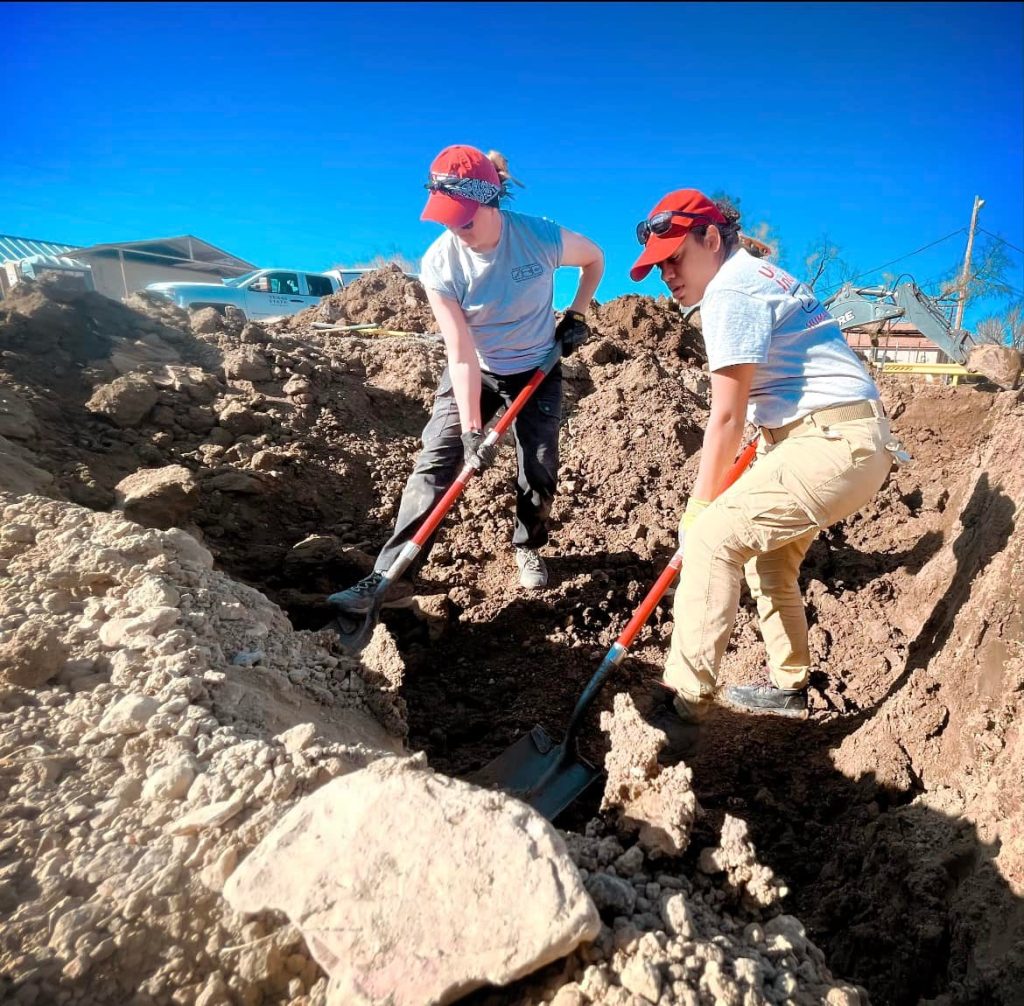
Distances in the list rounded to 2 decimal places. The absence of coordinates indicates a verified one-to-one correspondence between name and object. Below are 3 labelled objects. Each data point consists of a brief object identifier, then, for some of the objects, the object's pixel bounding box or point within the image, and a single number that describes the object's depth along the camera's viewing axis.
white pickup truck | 12.44
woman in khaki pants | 2.05
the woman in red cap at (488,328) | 2.82
